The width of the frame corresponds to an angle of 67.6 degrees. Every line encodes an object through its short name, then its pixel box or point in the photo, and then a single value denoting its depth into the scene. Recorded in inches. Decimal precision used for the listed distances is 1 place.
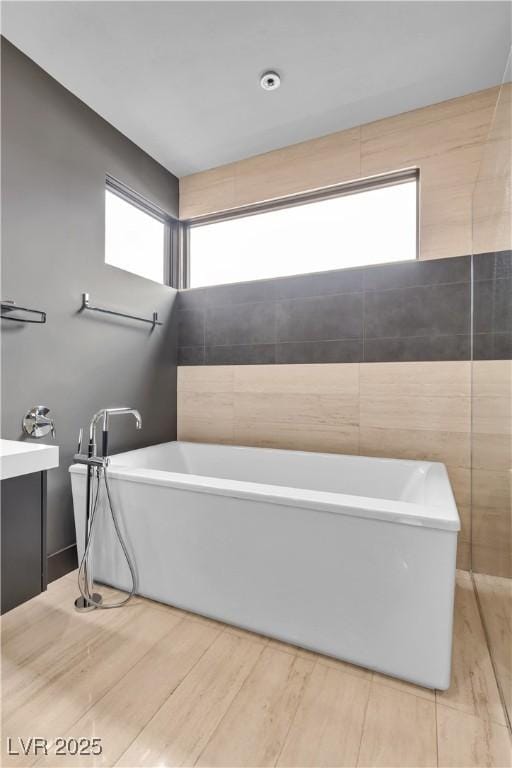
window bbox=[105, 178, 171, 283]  99.8
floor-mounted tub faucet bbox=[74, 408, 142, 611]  69.9
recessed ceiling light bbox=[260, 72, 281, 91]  78.9
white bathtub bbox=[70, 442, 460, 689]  50.6
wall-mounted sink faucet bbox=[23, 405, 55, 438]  75.0
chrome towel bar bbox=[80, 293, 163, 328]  86.9
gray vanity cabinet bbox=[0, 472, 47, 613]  40.8
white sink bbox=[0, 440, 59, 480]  40.8
